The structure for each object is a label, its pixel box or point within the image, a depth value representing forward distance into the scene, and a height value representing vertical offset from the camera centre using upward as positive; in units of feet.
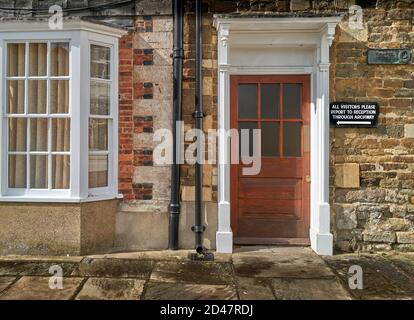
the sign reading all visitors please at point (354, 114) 18.24 +2.42
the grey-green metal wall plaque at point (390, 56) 18.19 +5.03
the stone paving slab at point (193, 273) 14.82 -4.02
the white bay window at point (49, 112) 17.53 +2.48
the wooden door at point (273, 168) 19.44 -0.01
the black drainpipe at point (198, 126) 18.16 +1.89
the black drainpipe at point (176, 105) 18.33 +2.85
